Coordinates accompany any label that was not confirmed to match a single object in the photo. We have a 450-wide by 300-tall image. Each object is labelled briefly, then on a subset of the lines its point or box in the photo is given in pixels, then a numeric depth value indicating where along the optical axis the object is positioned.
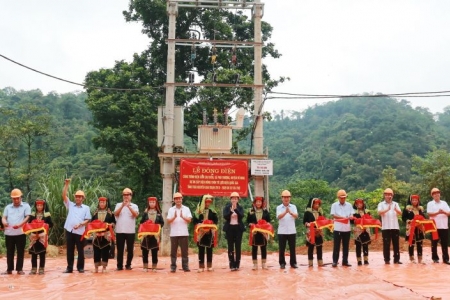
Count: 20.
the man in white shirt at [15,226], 8.28
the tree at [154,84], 17.64
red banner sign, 11.62
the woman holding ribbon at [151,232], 8.58
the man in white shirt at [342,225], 9.02
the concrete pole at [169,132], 11.95
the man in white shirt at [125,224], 8.59
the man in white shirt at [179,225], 8.64
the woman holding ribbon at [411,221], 9.37
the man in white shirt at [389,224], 9.30
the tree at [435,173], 19.44
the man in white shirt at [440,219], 9.26
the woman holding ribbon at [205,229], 8.62
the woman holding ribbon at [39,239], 8.24
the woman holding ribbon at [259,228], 8.65
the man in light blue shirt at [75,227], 8.36
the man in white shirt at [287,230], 8.85
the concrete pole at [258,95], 11.82
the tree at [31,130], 20.75
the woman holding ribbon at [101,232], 8.29
